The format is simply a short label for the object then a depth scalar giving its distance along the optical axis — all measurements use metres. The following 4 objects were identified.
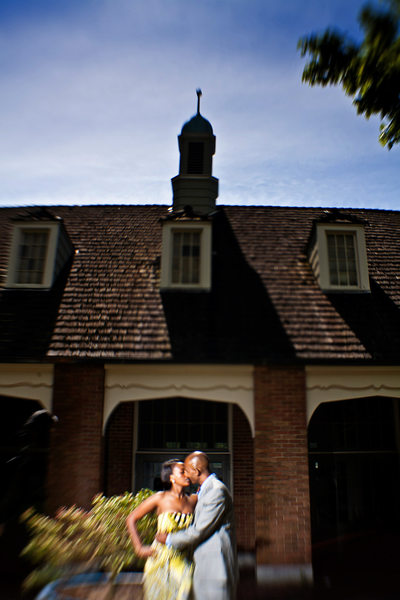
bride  4.05
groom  4.11
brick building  7.38
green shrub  4.37
